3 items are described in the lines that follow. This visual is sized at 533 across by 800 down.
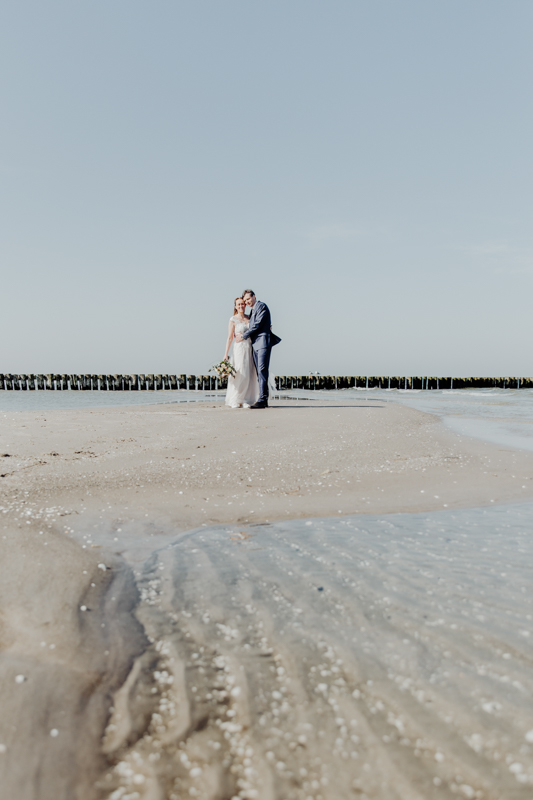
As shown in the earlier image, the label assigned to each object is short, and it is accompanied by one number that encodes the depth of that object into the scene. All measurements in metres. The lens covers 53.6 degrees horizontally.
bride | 13.30
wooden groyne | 40.44
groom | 13.10
